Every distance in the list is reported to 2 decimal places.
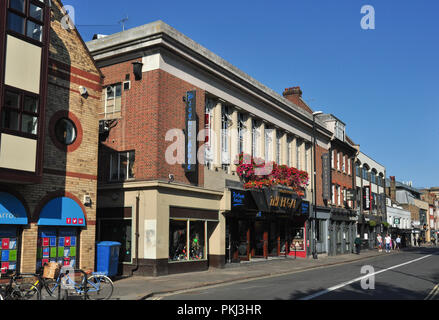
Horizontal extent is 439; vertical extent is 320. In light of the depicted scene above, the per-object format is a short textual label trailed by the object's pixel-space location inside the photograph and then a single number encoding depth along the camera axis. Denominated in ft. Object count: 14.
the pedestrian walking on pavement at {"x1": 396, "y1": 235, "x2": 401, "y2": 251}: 185.04
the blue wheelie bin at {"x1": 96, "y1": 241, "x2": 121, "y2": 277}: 58.39
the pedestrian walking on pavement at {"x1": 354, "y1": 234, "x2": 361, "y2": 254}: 140.05
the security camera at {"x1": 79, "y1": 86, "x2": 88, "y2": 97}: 57.21
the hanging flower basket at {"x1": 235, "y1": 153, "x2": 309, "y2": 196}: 86.89
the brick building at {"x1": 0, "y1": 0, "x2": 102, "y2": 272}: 46.62
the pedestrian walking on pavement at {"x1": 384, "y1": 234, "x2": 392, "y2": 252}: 162.59
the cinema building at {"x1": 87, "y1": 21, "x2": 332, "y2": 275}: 67.00
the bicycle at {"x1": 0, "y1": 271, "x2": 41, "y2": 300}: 38.40
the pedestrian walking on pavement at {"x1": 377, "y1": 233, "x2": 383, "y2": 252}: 165.85
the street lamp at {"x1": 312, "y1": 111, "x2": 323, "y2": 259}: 111.47
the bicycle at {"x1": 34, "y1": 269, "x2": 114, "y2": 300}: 39.81
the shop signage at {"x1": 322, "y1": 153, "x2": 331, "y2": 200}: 129.49
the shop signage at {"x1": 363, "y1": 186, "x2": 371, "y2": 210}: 164.88
